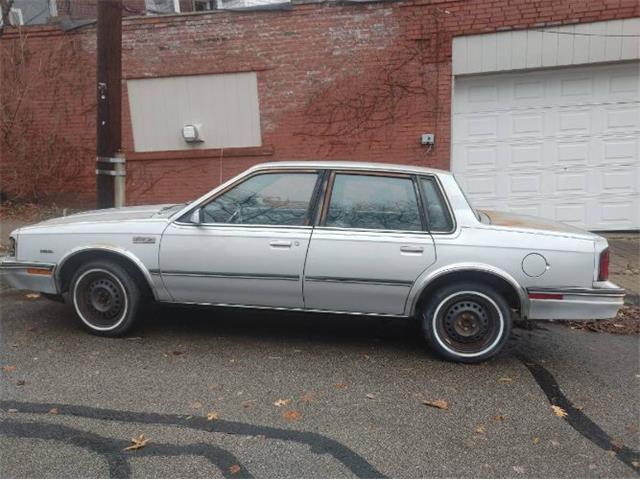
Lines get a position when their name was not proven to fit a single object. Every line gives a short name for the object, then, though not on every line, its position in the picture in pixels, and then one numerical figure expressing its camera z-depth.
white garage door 9.14
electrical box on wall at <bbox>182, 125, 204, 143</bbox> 9.88
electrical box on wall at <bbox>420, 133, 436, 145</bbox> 9.38
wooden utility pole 6.09
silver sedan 4.14
